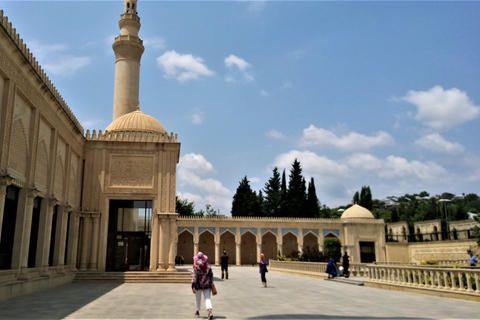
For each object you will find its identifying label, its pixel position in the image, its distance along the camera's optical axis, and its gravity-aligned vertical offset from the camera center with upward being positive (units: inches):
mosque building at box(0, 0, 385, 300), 489.7 +106.3
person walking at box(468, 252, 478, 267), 789.9 -22.1
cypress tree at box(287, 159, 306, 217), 2117.4 +272.5
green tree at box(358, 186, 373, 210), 2556.6 +289.3
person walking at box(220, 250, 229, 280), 766.5 -21.4
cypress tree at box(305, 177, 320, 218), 2129.4 +230.6
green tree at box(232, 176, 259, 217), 2154.3 +237.6
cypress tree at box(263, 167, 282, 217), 2187.5 +260.7
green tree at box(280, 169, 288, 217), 2139.5 +244.3
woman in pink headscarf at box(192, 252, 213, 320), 317.4 -21.6
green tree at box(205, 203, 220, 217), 2470.2 +218.2
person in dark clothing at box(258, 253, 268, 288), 617.6 -27.7
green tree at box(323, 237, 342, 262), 1636.3 +10.4
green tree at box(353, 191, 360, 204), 3180.6 +379.1
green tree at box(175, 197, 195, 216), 2208.4 +217.4
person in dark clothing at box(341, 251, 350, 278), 778.5 -28.8
